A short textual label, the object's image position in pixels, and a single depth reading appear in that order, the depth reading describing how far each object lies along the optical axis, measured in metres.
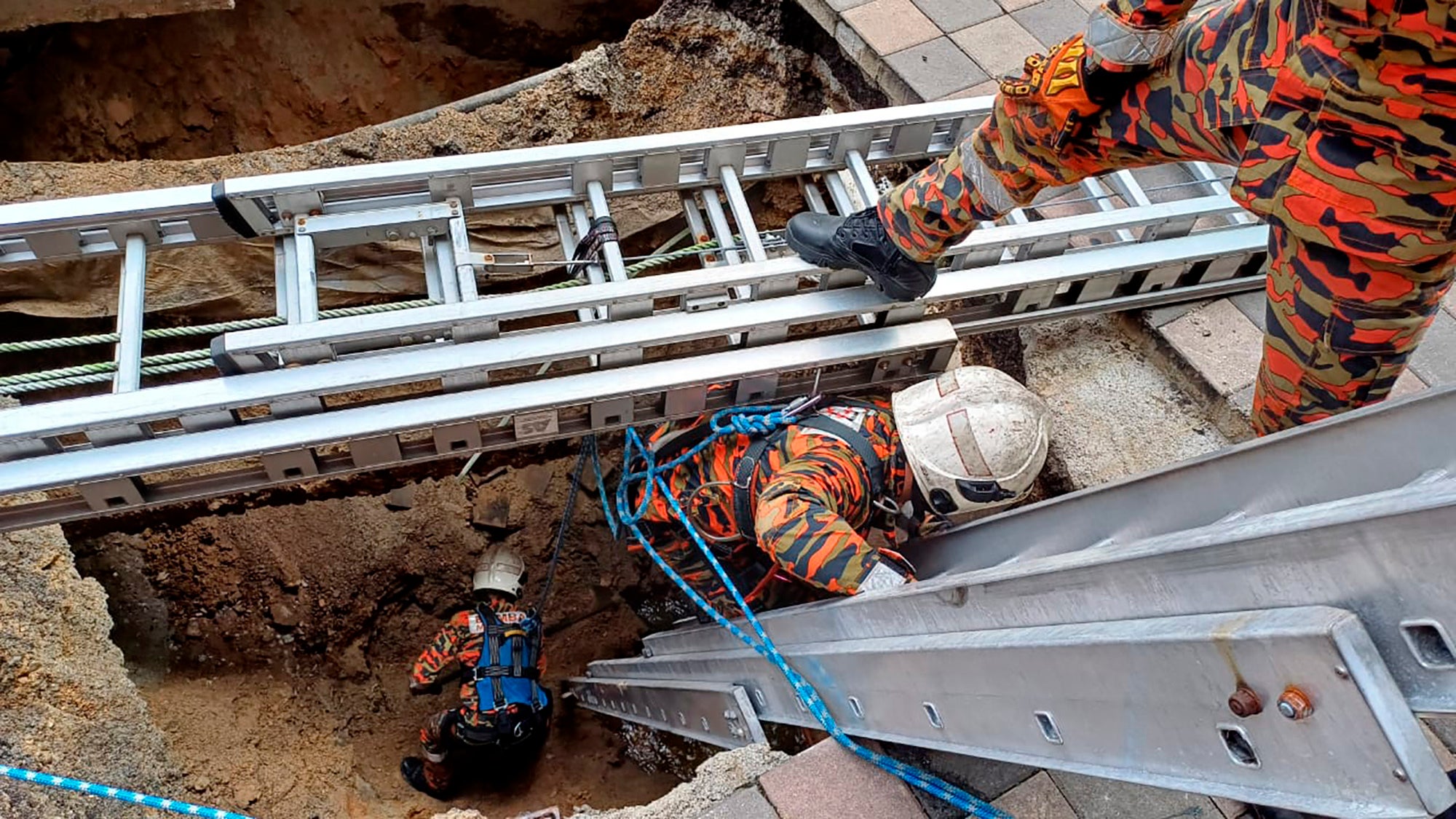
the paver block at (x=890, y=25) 4.68
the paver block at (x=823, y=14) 4.82
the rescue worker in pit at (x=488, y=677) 4.52
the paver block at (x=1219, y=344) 3.74
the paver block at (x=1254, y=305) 3.88
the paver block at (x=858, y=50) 4.69
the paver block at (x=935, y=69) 4.52
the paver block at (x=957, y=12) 4.77
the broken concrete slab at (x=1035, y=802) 2.83
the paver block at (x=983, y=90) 4.48
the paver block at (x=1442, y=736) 2.83
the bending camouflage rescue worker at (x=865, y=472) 3.16
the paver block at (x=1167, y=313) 3.88
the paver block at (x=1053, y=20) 4.72
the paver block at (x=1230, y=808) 2.85
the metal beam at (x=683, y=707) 3.40
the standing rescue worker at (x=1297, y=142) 2.14
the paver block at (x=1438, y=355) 3.65
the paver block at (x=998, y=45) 4.61
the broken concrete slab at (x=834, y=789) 2.76
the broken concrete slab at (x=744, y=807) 2.76
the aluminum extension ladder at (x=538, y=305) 2.86
